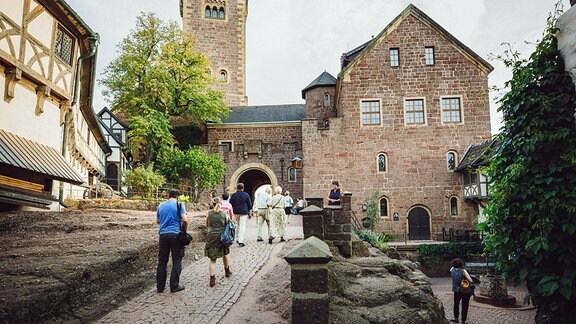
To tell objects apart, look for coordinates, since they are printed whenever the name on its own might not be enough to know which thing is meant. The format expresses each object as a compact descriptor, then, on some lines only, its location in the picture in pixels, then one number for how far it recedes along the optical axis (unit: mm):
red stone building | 23547
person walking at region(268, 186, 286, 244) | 11258
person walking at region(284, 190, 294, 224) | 16470
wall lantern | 24875
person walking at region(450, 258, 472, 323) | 10258
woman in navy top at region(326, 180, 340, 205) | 10758
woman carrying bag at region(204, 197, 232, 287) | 7320
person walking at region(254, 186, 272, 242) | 11625
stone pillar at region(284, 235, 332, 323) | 5047
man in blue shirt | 6805
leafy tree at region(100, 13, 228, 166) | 24641
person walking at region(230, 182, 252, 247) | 10852
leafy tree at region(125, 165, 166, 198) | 17312
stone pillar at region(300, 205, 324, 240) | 8531
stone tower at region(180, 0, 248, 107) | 38188
